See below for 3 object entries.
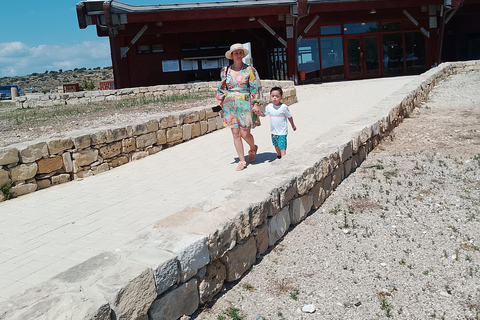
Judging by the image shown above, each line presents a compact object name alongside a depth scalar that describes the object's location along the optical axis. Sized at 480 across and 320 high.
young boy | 6.47
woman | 6.25
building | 20.08
